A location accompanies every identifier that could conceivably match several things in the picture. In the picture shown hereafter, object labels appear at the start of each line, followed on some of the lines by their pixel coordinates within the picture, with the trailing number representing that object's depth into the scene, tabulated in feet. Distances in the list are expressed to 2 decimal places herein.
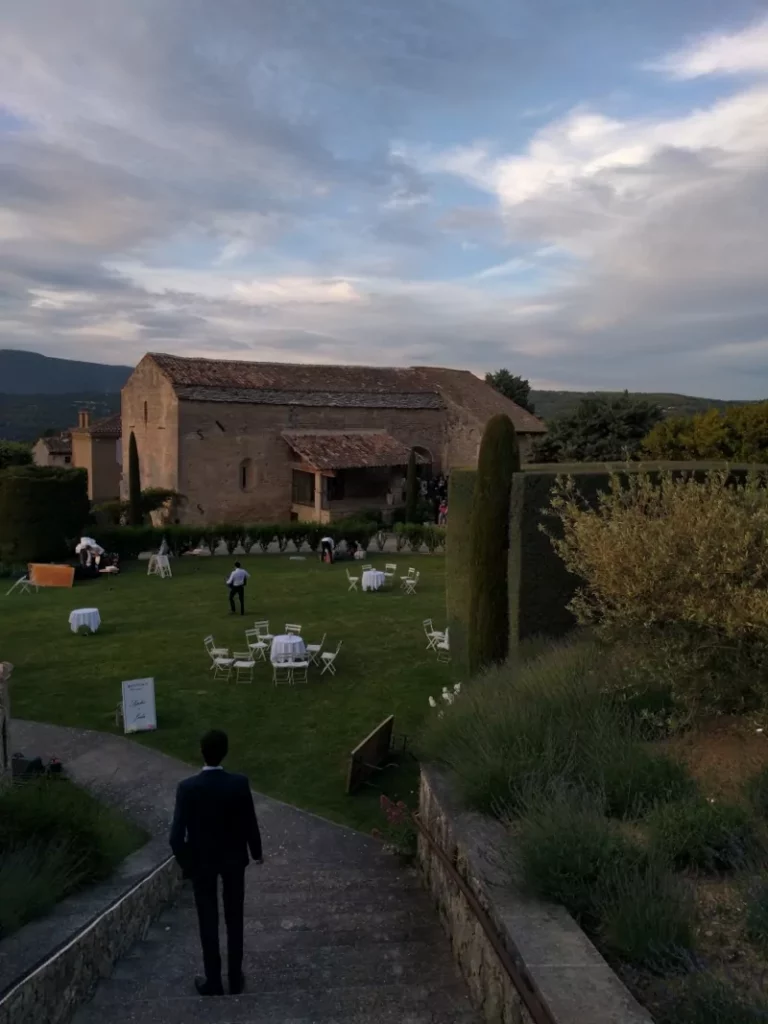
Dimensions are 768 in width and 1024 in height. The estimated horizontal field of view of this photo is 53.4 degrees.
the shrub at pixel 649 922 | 12.46
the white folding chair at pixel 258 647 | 46.01
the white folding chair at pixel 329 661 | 43.82
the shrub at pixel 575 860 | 13.94
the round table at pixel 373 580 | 69.15
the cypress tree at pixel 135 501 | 100.53
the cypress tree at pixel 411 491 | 111.24
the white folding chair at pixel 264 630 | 49.57
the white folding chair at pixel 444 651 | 48.03
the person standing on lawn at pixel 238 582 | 58.03
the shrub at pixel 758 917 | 12.80
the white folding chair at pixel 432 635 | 49.49
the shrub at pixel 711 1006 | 10.08
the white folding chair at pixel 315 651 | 45.33
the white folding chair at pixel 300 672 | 41.95
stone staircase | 14.21
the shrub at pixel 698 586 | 19.74
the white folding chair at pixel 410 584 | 69.82
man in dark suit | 15.19
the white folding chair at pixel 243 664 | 42.04
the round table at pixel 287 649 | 42.83
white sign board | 34.86
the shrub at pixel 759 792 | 16.47
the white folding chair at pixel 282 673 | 42.44
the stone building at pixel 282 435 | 110.32
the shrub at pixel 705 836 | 15.48
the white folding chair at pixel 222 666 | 42.75
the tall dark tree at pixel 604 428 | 120.57
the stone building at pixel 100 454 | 143.33
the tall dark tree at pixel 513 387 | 191.11
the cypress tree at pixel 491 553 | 35.83
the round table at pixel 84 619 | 53.52
